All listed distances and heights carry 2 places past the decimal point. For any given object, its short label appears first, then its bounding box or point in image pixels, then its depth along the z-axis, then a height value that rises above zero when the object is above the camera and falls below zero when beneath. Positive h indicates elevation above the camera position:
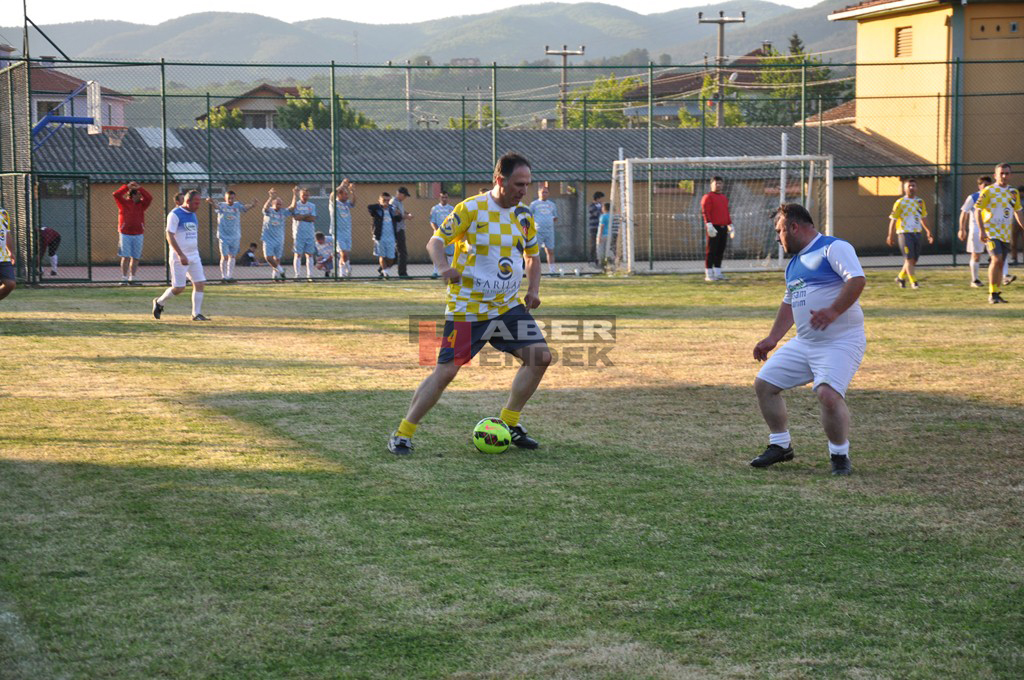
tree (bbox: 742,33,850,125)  58.53 +7.97
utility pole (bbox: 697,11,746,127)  53.34 +10.38
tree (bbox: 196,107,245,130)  51.84 +5.96
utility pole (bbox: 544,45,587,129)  54.69 +9.95
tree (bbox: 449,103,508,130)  47.45 +5.69
